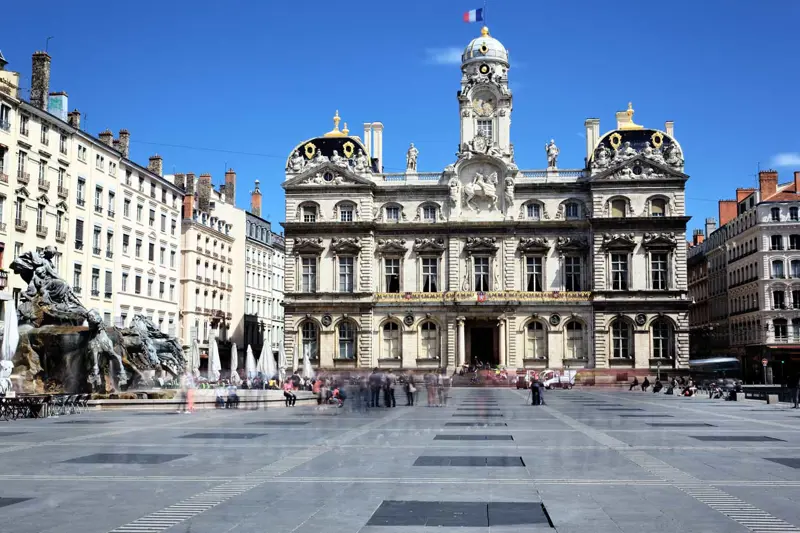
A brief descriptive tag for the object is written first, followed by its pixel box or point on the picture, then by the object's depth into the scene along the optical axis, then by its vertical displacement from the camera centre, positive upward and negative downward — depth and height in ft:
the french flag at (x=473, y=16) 252.83 +95.15
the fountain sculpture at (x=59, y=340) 124.57 +2.86
